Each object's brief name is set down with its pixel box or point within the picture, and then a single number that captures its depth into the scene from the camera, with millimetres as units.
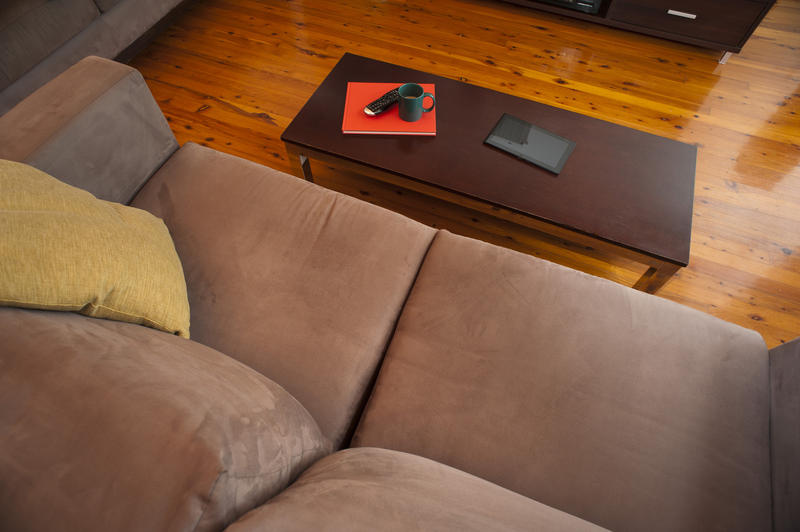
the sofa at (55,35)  1646
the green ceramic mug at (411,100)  1392
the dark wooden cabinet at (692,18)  2127
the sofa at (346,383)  522
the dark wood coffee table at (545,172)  1232
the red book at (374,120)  1438
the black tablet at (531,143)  1362
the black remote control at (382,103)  1457
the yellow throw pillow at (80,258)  646
